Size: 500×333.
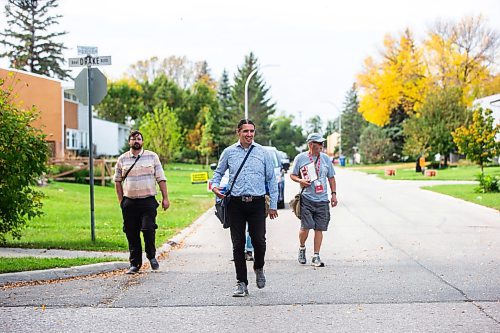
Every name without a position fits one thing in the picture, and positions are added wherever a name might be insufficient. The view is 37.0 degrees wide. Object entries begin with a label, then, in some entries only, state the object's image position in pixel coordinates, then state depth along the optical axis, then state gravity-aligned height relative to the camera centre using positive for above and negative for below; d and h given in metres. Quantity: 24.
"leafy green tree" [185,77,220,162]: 76.56 +4.15
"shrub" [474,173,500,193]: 25.40 -1.09
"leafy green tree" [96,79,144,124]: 83.44 +5.72
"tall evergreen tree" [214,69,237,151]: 81.94 +3.21
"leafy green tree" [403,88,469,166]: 48.25 +1.95
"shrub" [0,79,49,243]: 10.95 -0.10
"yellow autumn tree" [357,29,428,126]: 60.28 +5.92
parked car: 20.75 -0.56
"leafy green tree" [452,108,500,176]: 27.77 +0.45
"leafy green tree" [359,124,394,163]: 69.94 +0.74
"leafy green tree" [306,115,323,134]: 157.38 +6.46
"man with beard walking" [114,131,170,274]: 9.68 -0.48
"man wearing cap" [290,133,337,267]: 10.14 -0.47
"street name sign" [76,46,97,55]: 12.27 +1.72
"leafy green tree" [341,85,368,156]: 94.44 +2.87
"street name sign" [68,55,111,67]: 12.26 +1.54
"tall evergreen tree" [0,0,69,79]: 65.94 +9.87
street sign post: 12.25 +1.25
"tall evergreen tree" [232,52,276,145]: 85.56 +6.55
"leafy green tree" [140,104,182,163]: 54.19 +1.48
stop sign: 12.29 +1.15
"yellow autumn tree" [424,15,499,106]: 57.81 +7.63
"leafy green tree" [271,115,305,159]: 117.70 +2.91
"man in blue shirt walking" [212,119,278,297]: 8.02 -0.41
